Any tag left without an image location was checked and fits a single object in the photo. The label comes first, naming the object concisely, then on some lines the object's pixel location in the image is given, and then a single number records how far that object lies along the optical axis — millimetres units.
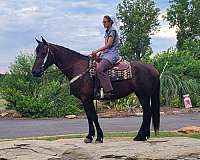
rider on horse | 10766
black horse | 10930
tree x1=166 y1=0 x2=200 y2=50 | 43003
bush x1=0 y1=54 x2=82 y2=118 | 22969
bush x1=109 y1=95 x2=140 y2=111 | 25156
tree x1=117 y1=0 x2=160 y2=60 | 37969
